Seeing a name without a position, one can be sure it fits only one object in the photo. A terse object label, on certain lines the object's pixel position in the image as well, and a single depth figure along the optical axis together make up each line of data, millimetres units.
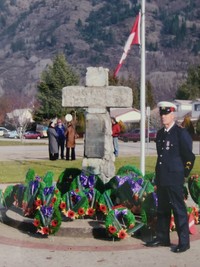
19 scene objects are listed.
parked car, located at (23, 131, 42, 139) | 57156
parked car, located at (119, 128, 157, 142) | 50250
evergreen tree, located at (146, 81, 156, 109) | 89738
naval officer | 6707
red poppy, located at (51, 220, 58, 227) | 7161
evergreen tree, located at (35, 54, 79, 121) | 61125
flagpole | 12133
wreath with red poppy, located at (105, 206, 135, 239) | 7066
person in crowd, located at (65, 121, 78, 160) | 20391
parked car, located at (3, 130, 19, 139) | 61938
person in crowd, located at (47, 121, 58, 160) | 20484
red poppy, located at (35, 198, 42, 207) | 7859
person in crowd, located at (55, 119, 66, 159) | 21688
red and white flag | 12973
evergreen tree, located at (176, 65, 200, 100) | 90125
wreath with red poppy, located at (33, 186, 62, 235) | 7160
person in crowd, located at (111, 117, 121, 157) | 19912
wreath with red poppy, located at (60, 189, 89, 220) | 7688
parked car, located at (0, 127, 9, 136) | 66375
